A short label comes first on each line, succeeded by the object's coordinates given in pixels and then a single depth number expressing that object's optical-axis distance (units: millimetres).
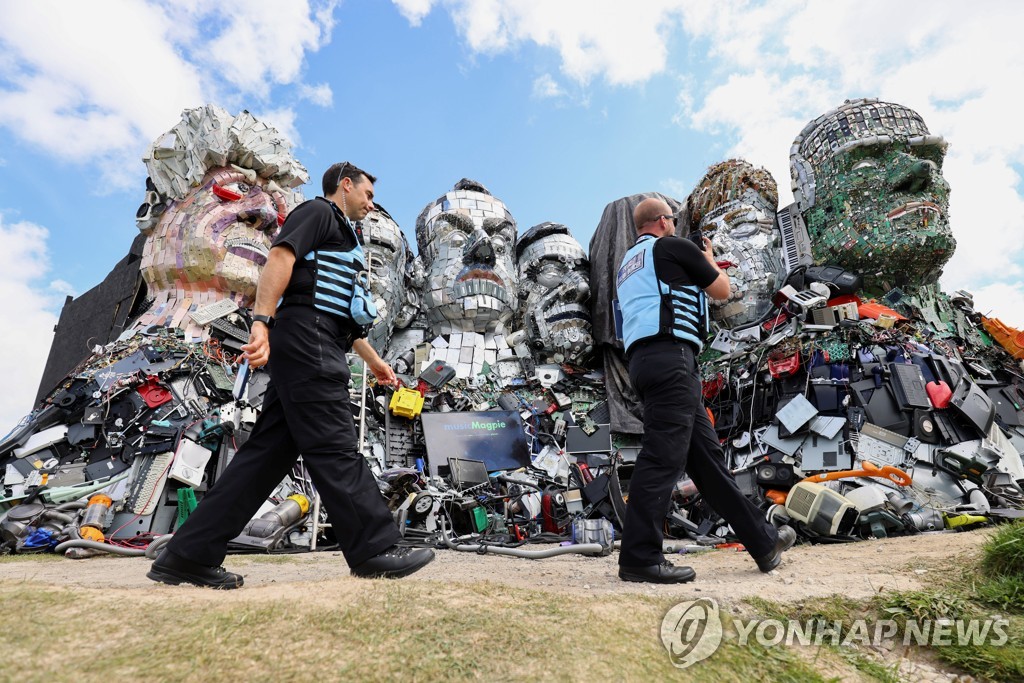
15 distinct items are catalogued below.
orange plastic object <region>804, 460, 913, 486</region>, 4742
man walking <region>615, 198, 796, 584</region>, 2650
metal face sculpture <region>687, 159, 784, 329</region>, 7219
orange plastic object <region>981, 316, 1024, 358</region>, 6965
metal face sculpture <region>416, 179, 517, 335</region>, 8414
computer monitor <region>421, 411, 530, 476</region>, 7027
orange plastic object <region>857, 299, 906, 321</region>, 6443
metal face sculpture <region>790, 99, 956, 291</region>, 6723
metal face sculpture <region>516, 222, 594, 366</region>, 8359
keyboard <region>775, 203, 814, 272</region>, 7430
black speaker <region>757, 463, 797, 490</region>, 5188
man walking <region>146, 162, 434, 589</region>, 2285
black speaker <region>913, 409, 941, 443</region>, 5449
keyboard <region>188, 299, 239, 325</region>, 6449
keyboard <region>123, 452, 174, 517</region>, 5059
